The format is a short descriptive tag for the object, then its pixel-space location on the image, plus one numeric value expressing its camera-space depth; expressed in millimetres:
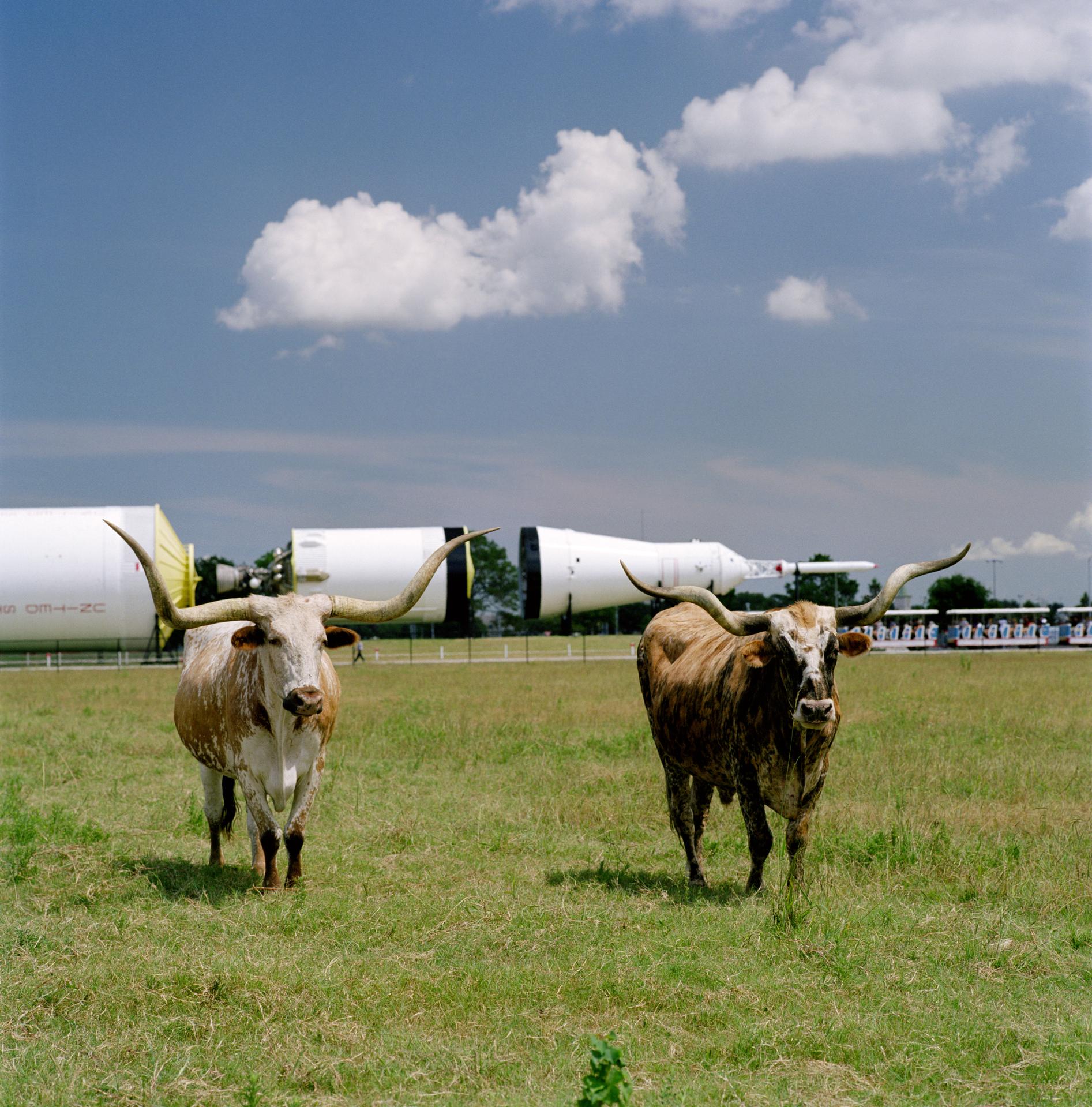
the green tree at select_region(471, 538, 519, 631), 113375
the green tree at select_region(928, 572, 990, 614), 97562
